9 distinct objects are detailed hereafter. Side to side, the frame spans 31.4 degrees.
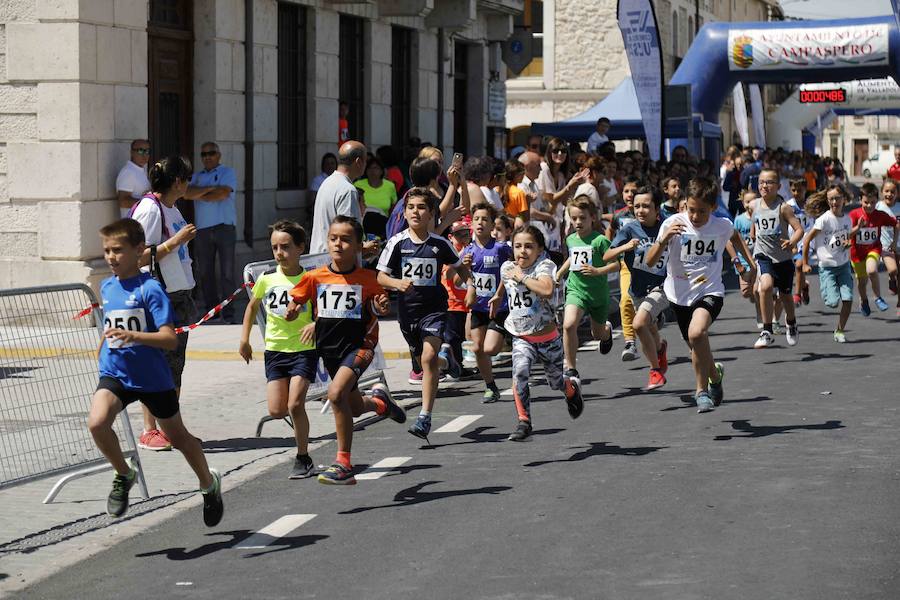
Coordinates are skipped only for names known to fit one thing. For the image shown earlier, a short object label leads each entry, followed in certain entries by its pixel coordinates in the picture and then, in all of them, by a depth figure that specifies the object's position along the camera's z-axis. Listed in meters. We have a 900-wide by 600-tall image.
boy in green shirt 12.42
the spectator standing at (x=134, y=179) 16.09
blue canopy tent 30.18
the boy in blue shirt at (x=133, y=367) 7.38
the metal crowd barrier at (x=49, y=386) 7.90
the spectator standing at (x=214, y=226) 17.00
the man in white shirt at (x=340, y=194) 13.17
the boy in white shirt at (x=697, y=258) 10.99
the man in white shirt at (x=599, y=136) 25.16
